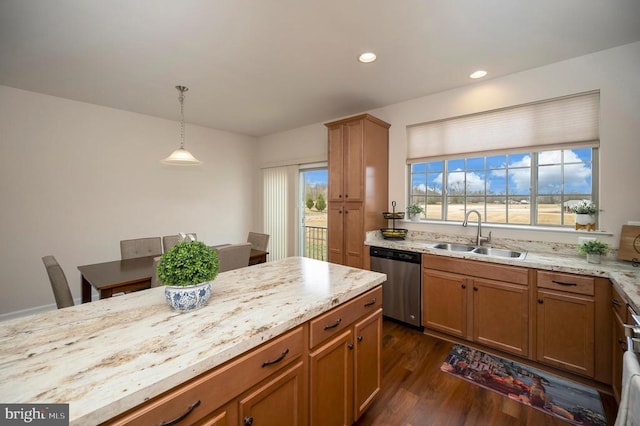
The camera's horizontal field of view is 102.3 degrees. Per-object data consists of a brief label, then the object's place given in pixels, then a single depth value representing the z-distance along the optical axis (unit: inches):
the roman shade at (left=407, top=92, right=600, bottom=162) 94.0
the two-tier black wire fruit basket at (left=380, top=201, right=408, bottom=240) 128.2
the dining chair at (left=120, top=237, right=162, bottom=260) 117.8
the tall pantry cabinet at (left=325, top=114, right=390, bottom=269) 124.9
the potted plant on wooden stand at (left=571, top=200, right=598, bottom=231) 90.9
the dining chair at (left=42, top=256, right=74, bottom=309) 72.8
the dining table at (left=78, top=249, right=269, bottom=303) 81.6
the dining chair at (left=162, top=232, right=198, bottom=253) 129.0
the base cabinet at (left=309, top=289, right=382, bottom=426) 49.5
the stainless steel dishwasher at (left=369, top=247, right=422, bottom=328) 109.6
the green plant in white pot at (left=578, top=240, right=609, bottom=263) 80.4
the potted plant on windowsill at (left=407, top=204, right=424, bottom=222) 131.7
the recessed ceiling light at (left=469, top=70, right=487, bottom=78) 103.0
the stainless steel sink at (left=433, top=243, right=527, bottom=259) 101.8
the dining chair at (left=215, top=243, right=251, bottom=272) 97.0
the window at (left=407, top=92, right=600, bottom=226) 96.2
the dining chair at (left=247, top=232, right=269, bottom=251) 142.6
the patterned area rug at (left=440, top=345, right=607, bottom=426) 68.7
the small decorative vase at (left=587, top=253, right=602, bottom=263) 80.9
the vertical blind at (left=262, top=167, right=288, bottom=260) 195.2
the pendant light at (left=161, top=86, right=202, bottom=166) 112.0
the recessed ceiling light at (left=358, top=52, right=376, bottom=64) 90.8
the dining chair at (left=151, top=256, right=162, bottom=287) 84.3
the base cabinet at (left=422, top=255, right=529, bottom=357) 86.9
